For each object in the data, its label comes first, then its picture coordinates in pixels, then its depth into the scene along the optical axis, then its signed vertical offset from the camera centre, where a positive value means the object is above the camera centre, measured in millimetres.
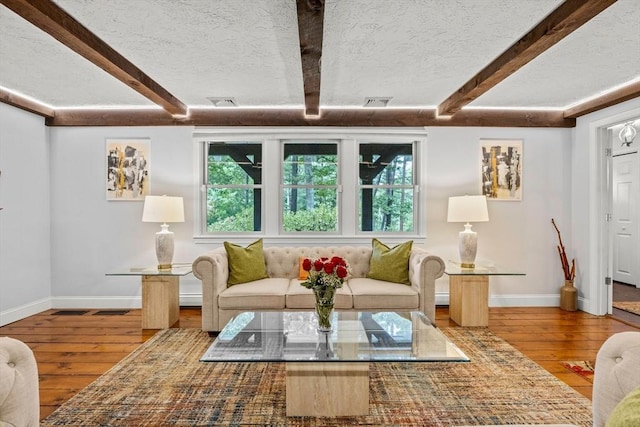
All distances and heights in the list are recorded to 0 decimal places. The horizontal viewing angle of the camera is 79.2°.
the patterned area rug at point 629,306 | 4683 -1246
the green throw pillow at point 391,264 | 3967 -581
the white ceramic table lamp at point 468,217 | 4199 -104
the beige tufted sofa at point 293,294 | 3590 -808
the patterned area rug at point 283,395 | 2229 -1214
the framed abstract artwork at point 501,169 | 4785 +478
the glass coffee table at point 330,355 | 2107 -817
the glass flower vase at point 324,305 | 2529 -634
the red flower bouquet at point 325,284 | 2527 -496
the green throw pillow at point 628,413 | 906 -497
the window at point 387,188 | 4898 +251
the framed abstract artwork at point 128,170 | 4742 +471
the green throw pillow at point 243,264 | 3945 -583
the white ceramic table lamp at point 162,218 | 4121 -104
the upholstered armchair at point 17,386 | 1079 -518
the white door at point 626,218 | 6051 -179
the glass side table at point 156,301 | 3938 -946
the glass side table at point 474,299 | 4000 -945
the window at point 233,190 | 4887 +230
